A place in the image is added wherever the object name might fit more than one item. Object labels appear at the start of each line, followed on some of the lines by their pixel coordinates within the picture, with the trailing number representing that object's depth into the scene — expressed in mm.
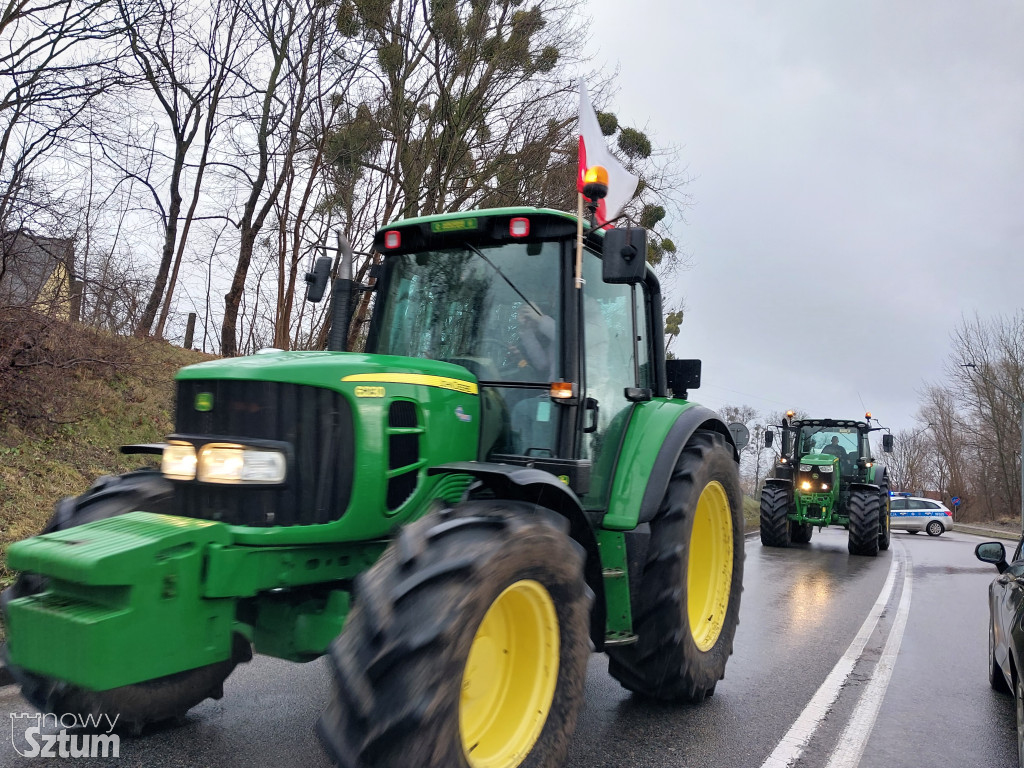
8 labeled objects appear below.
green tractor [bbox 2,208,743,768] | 2361
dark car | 3569
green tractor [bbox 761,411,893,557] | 13547
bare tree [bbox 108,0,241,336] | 14695
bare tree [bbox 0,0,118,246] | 9375
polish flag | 3916
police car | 26625
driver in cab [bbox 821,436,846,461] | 15758
